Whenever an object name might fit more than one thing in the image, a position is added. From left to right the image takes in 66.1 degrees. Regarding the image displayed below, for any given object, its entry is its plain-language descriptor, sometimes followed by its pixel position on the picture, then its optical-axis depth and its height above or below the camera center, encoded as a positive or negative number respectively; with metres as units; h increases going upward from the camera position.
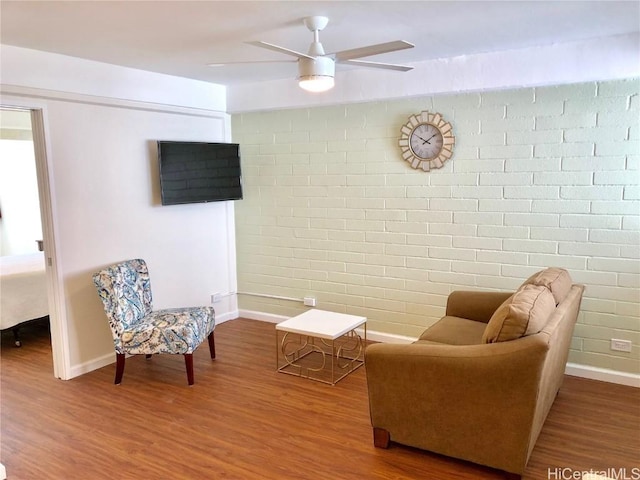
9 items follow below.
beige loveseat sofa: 2.38 -1.09
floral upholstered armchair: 3.67 -1.11
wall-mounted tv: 4.41 +0.05
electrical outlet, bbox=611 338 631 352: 3.61 -1.28
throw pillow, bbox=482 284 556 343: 2.40 -0.72
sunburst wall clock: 4.06 +0.27
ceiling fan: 2.70 +0.63
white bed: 4.49 -1.05
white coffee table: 3.75 -1.54
